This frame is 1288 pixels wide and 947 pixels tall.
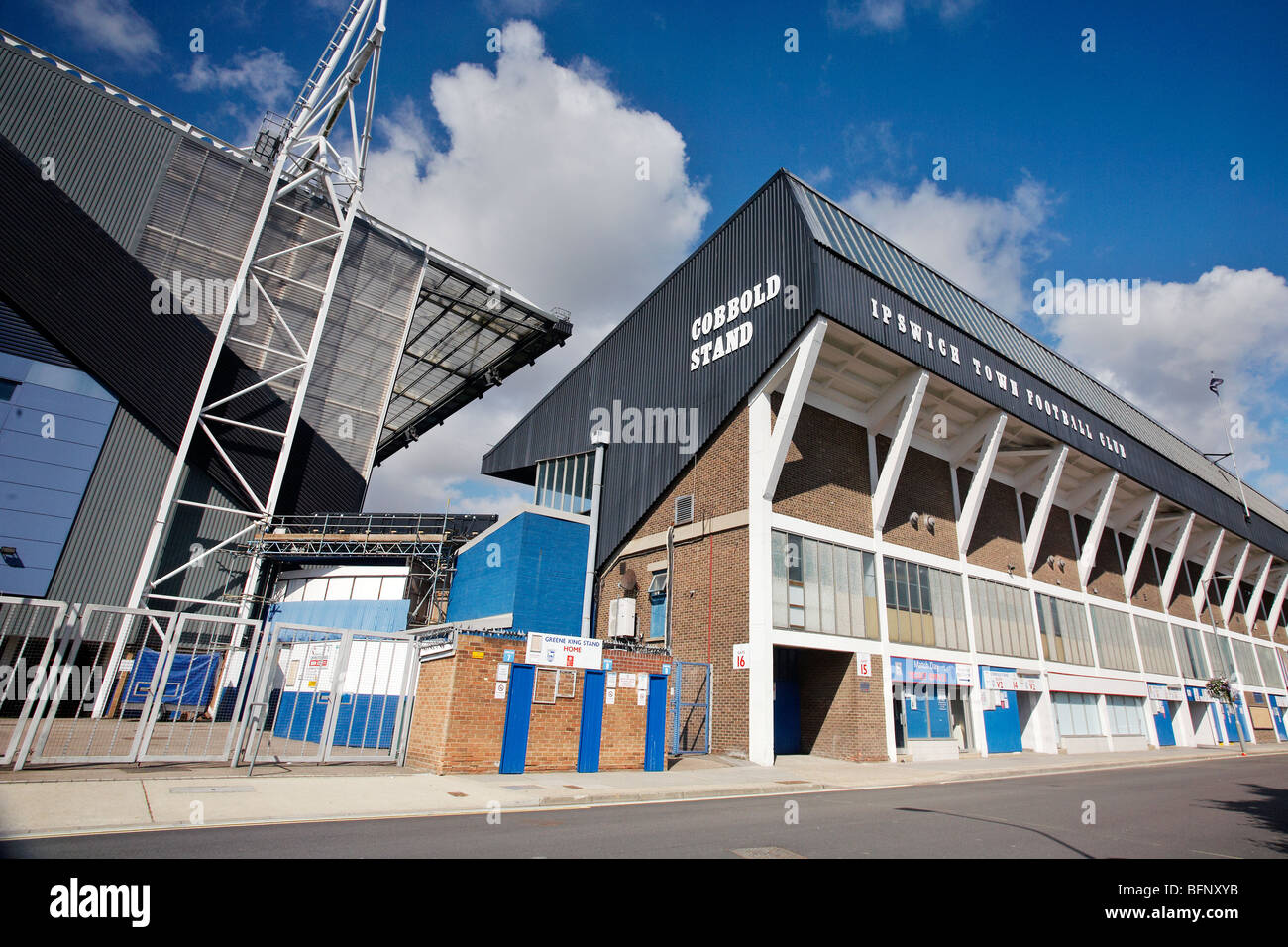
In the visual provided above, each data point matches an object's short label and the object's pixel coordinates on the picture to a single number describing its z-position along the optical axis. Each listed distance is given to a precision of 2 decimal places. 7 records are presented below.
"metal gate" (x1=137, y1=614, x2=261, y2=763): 12.53
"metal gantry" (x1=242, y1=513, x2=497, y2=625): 33.31
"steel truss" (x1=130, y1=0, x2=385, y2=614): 32.09
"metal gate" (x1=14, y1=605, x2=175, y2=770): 11.02
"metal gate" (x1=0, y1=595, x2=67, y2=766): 10.80
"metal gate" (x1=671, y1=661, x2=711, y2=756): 20.02
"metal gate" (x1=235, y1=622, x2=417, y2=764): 14.01
